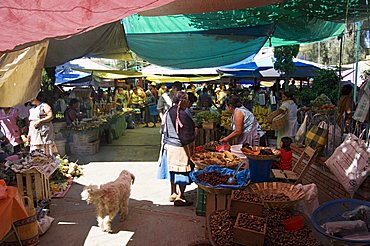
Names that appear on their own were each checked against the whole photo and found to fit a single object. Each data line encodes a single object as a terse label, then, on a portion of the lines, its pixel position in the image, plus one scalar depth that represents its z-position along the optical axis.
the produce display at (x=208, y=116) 8.40
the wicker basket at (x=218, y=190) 3.50
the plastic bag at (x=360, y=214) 2.15
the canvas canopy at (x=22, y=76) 4.85
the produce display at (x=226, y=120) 7.77
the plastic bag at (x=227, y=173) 3.53
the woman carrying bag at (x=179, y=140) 5.04
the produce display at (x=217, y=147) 5.15
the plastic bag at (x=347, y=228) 2.01
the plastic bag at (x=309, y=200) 3.34
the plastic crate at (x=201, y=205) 4.82
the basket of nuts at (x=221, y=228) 2.48
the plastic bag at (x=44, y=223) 4.39
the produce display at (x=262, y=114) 8.30
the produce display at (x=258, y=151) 4.20
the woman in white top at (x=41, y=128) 6.31
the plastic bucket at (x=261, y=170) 4.12
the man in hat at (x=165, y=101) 7.84
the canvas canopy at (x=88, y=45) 6.34
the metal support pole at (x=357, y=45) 4.29
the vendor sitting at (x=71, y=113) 9.17
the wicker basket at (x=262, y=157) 4.06
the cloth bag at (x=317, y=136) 3.81
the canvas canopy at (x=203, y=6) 3.97
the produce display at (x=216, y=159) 4.39
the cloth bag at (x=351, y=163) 2.89
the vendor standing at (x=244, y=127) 5.24
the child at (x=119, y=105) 14.45
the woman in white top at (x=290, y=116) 7.32
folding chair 3.78
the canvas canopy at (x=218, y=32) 6.56
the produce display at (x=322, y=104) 5.66
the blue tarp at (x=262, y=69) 13.72
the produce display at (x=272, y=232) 2.42
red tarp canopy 1.70
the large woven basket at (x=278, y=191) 2.91
